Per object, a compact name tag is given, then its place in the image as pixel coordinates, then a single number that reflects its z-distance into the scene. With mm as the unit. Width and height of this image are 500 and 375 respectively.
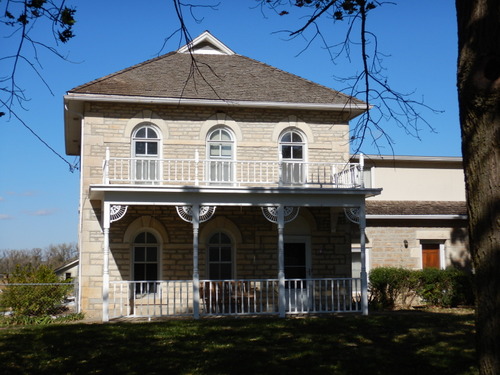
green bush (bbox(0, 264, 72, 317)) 16375
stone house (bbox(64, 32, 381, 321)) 15883
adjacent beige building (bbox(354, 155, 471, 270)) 20234
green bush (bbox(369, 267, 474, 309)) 18094
